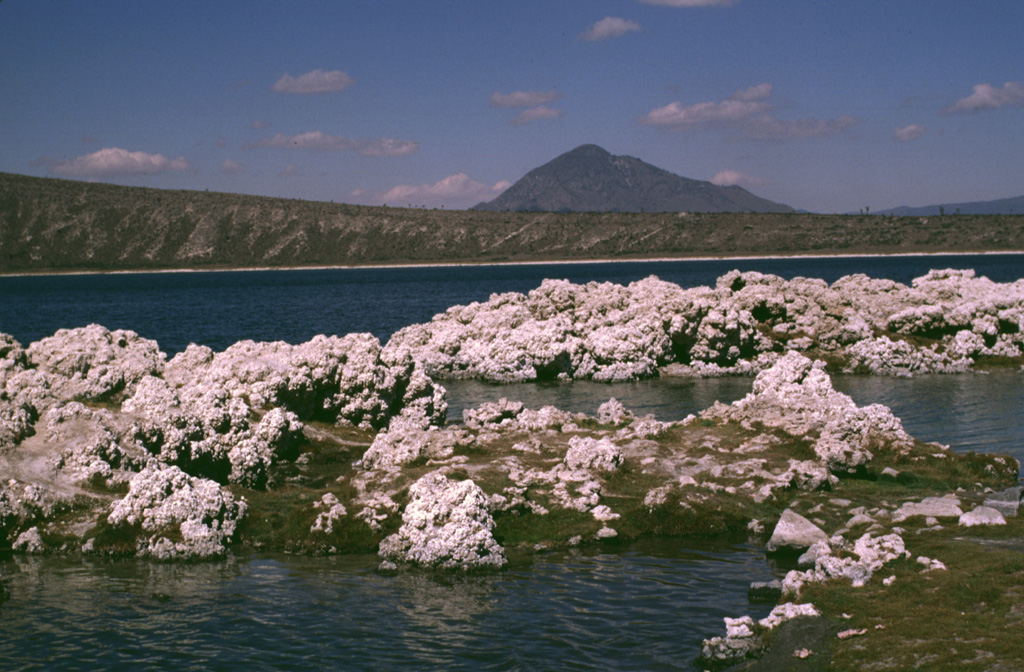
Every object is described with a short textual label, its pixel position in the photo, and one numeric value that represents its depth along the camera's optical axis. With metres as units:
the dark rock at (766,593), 12.34
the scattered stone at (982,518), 13.73
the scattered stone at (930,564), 11.59
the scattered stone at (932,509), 14.59
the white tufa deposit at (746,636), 10.27
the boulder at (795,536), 14.17
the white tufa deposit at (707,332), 37.03
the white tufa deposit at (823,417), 18.08
